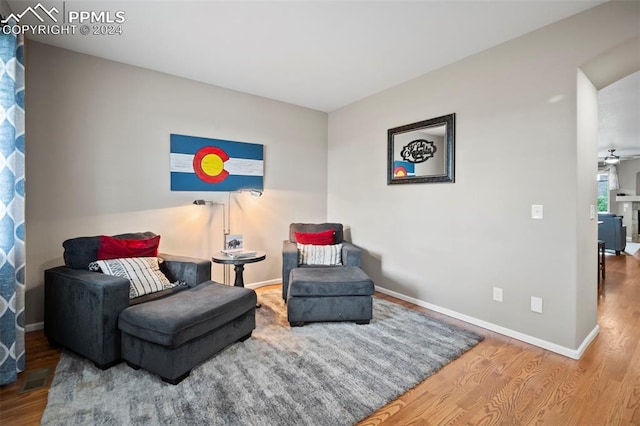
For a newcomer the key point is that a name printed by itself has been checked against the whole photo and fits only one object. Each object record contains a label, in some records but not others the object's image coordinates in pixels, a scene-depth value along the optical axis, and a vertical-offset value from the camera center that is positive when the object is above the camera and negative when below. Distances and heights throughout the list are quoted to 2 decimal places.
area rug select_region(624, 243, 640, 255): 6.74 -0.87
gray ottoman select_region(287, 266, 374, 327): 2.70 -0.80
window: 9.12 +0.62
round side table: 2.89 -0.47
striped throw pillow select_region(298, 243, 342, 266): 3.35 -0.49
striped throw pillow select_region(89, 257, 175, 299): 2.28 -0.47
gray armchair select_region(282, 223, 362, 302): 3.21 -0.50
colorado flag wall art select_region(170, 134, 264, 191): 3.31 +0.56
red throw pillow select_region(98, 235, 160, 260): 2.44 -0.30
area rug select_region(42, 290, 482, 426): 1.61 -1.07
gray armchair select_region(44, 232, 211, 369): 1.97 -0.64
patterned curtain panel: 1.81 -0.01
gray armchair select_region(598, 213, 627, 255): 6.12 -0.43
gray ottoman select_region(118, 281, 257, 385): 1.83 -0.76
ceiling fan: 6.75 +1.44
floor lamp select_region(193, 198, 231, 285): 3.63 -0.20
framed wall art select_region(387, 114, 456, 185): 3.01 +0.65
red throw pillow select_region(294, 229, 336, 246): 3.52 -0.31
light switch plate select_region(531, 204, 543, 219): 2.38 +0.00
